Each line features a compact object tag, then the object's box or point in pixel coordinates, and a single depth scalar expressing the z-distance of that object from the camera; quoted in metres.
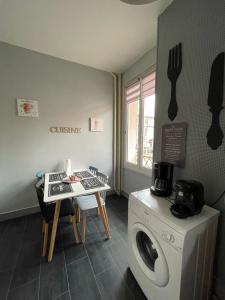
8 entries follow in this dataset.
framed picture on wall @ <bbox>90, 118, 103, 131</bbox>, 2.74
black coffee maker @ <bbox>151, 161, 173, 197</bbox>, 1.28
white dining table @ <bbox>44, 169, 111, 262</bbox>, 1.44
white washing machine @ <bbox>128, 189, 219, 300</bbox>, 0.85
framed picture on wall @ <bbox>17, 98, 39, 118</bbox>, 2.14
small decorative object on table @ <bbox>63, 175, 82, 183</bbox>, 1.85
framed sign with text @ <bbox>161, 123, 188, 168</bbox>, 1.37
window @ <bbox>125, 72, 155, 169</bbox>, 2.33
